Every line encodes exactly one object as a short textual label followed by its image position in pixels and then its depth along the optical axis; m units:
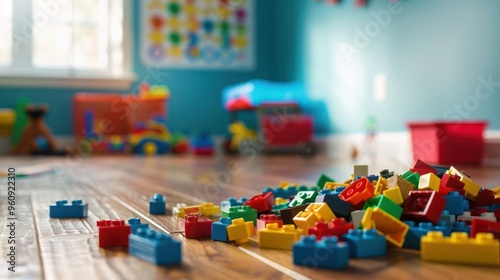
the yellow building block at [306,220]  0.65
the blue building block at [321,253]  0.52
